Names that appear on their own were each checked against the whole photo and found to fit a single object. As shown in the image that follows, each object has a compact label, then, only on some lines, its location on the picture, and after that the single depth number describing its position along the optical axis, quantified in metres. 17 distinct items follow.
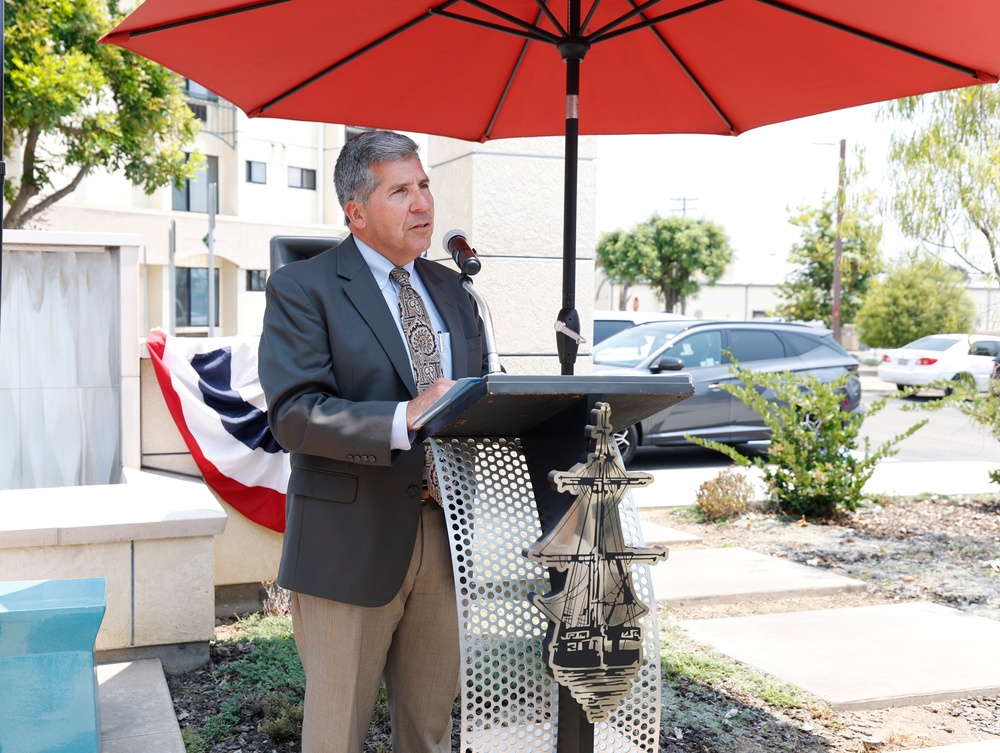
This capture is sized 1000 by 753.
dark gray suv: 10.88
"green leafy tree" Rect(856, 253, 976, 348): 30.23
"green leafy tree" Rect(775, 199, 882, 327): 36.03
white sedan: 22.36
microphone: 2.57
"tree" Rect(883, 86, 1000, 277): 9.19
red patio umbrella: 3.24
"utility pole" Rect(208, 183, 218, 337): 13.38
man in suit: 2.45
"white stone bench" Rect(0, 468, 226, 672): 4.11
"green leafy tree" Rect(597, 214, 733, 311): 53.31
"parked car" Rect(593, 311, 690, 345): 14.02
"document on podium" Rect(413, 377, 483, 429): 1.83
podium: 1.91
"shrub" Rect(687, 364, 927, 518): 7.76
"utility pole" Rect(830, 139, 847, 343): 30.75
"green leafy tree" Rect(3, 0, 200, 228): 14.55
